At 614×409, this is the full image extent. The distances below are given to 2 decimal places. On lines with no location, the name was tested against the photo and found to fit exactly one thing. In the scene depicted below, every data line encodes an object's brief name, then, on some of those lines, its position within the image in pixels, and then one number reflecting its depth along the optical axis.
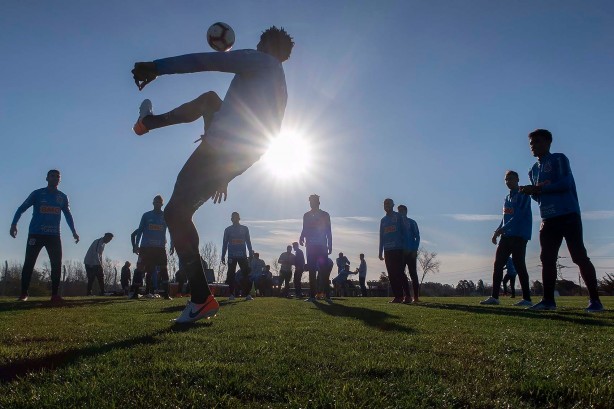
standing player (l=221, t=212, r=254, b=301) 13.30
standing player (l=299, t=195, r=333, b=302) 12.62
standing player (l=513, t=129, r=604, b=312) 7.02
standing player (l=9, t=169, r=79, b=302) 9.82
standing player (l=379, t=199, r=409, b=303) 10.98
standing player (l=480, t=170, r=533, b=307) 10.11
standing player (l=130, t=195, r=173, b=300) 13.28
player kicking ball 4.39
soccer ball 4.93
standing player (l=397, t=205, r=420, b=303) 11.76
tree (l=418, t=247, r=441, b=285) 91.81
